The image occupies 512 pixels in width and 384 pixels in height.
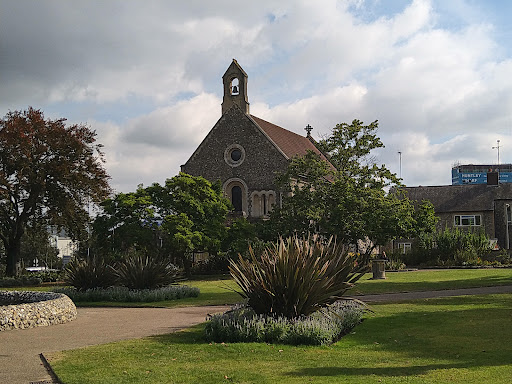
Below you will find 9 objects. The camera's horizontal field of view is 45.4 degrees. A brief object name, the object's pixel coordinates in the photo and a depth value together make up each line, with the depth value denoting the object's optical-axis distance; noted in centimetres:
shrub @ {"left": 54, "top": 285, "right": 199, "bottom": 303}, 2172
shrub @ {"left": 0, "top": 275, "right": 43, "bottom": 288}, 3406
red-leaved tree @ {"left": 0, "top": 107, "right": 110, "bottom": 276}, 3456
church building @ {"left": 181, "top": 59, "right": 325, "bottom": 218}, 5028
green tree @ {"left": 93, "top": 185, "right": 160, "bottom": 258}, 3453
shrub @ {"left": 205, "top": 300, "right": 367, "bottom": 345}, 1187
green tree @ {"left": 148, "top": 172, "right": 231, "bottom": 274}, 3441
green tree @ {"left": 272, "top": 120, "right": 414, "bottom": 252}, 3788
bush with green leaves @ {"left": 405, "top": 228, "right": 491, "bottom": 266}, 4178
